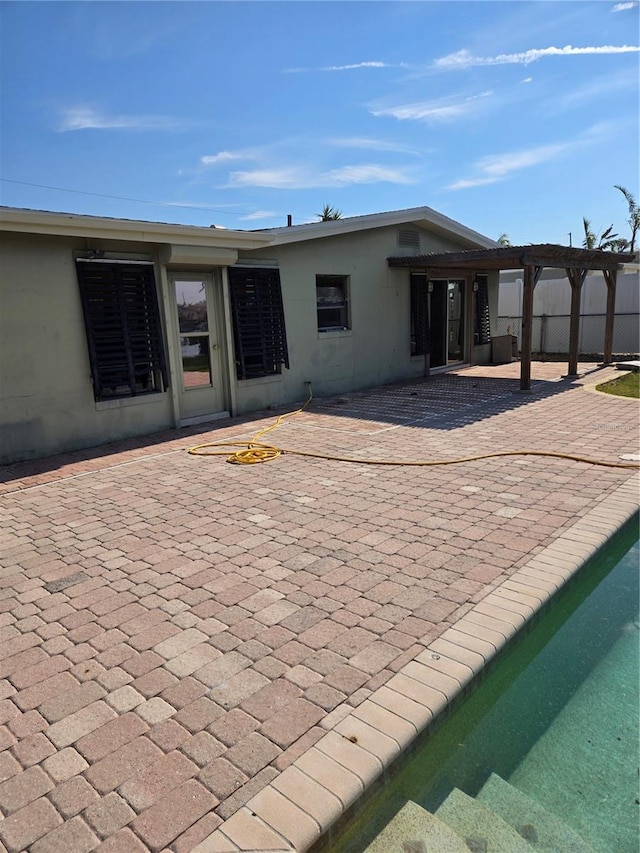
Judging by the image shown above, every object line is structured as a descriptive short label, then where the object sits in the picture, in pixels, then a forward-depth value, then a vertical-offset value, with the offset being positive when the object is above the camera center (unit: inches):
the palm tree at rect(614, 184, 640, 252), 1087.0 +176.4
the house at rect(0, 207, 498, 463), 263.0 +2.1
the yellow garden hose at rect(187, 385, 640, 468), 242.2 -64.2
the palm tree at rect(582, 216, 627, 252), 1155.4 +136.9
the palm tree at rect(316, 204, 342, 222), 1151.0 +215.4
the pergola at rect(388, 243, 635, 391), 396.6 +37.4
